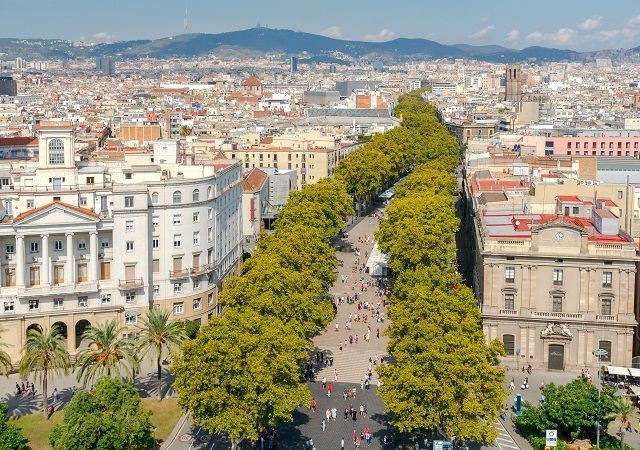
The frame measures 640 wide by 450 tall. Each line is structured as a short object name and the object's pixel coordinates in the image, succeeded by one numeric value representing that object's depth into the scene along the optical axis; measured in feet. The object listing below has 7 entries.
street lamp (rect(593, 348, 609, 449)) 165.27
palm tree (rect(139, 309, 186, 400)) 194.18
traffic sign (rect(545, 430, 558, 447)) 156.04
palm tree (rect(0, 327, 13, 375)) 185.06
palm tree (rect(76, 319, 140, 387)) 184.55
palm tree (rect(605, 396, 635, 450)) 159.12
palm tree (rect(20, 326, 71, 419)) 183.32
